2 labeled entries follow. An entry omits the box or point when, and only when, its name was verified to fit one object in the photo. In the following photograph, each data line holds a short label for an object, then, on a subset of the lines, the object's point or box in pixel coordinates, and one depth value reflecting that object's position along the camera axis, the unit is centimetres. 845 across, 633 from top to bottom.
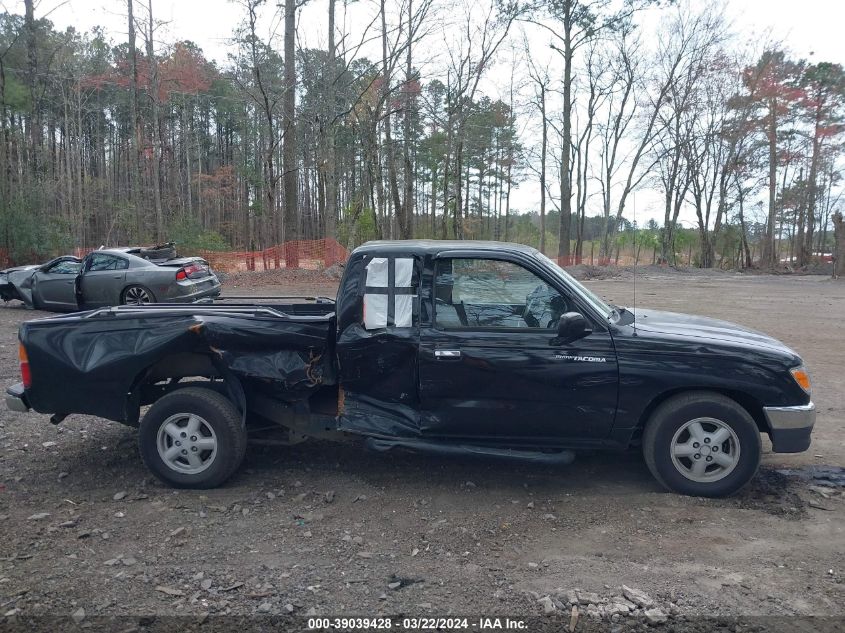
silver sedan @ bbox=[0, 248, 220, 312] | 1341
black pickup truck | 446
